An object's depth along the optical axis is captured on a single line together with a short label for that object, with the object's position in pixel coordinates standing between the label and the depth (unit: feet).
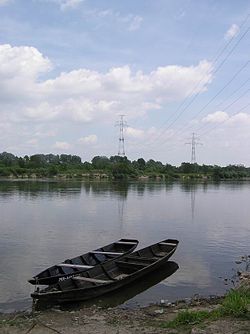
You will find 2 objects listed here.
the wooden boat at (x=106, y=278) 40.55
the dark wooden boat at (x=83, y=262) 44.65
